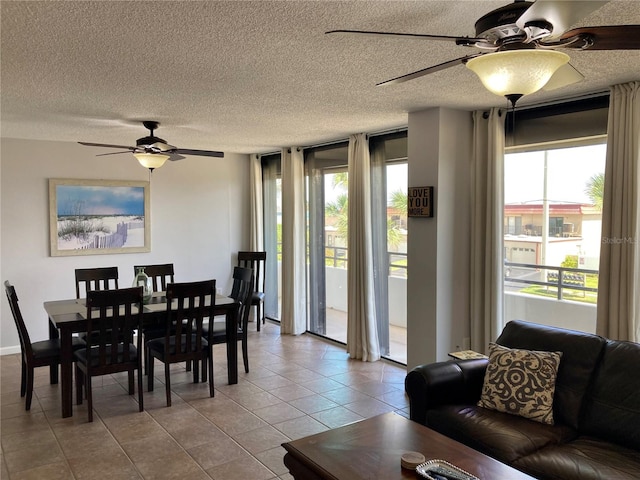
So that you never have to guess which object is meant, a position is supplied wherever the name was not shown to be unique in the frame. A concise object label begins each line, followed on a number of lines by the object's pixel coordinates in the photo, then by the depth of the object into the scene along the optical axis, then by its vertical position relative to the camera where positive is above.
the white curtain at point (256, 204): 7.26 +0.29
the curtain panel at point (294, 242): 6.51 -0.24
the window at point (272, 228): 7.10 -0.05
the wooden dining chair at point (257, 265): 7.08 -0.58
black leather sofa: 2.39 -1.06
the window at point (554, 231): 3.81 -0.06
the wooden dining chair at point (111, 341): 3.85 -0.92
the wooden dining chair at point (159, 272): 5.62 -0.54
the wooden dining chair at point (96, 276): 5.19 -0.53
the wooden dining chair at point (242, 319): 4.74 -0.92
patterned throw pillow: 2.83 -0.92
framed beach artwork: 5.89 +0.10
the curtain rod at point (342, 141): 5.14 +0.97
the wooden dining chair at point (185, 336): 4.18 -0.95
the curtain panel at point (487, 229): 4.18 -0.05
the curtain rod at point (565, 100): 3.66 +0.94
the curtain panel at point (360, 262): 5.36 -0.41
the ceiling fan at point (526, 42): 1.51 +0.59
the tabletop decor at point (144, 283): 4.83 -0.56
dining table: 3.95 -0.81
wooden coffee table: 2.12 -1.04
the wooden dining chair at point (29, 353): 3.98 -1.03
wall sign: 4.25 +0.19
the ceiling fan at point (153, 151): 4.51 +0.67
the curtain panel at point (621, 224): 3.37 -0.01
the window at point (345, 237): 5.29 -0.15
